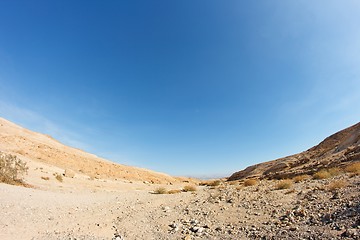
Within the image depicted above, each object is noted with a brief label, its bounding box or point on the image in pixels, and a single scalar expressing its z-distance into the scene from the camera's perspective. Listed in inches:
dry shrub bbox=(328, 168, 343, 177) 647.0
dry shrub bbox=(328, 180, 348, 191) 440.4
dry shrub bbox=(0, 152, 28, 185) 638.5
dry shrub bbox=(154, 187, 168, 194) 765.7
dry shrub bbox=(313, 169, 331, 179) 643.9
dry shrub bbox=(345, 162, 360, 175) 564.5
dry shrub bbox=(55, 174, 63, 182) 953.5
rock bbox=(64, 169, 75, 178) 1114.4
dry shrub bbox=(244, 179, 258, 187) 817.5
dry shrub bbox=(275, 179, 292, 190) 568.7
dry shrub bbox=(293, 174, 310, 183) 687.0
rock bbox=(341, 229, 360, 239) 228.6
